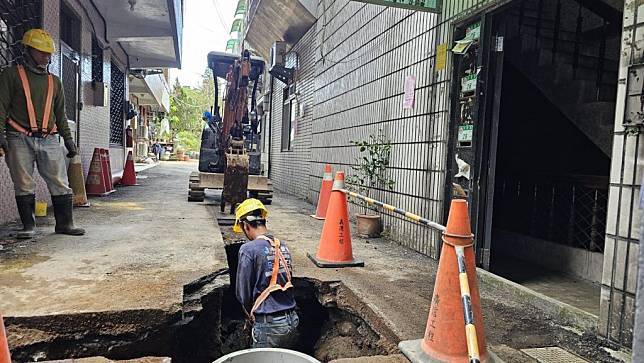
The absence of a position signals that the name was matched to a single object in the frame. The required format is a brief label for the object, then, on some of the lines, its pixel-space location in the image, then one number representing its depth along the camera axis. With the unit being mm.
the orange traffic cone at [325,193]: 6820
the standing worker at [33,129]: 4047
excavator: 6730
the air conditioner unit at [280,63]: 11938
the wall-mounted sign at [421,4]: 4409
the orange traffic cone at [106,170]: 8141
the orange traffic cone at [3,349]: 1509
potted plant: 5574
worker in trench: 3105
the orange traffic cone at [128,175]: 10375
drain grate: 2367
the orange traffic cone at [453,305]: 2168
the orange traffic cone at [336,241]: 4074
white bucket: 2158
